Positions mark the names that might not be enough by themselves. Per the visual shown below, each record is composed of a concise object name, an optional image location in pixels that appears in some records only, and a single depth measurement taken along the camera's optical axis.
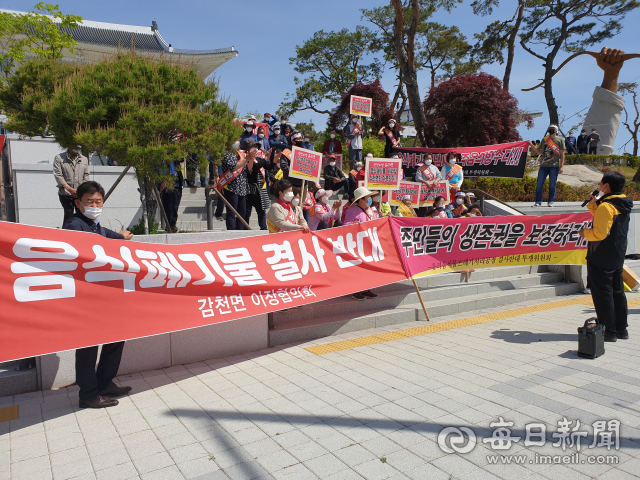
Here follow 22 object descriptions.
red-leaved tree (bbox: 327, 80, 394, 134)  23.00
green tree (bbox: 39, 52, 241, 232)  6.17
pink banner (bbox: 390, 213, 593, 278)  7.10
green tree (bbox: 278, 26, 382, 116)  31.78
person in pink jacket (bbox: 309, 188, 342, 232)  8.72
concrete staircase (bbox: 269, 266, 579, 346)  6.35
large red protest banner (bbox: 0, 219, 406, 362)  3.65
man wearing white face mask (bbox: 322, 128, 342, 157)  14.66
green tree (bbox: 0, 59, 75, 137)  8.27
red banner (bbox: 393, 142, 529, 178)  12.31
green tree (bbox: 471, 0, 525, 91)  28.42
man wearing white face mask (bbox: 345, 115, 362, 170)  13.76
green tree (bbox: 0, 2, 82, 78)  13.79
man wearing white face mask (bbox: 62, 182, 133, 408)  4.04
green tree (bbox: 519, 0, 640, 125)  28.80
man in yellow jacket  5.64
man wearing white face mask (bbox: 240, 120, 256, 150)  11.15
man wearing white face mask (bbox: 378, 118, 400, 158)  13.66
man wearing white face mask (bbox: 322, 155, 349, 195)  12.98
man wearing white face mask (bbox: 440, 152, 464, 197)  11.93
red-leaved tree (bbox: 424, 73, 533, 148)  17.30
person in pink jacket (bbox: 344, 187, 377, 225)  7.30
